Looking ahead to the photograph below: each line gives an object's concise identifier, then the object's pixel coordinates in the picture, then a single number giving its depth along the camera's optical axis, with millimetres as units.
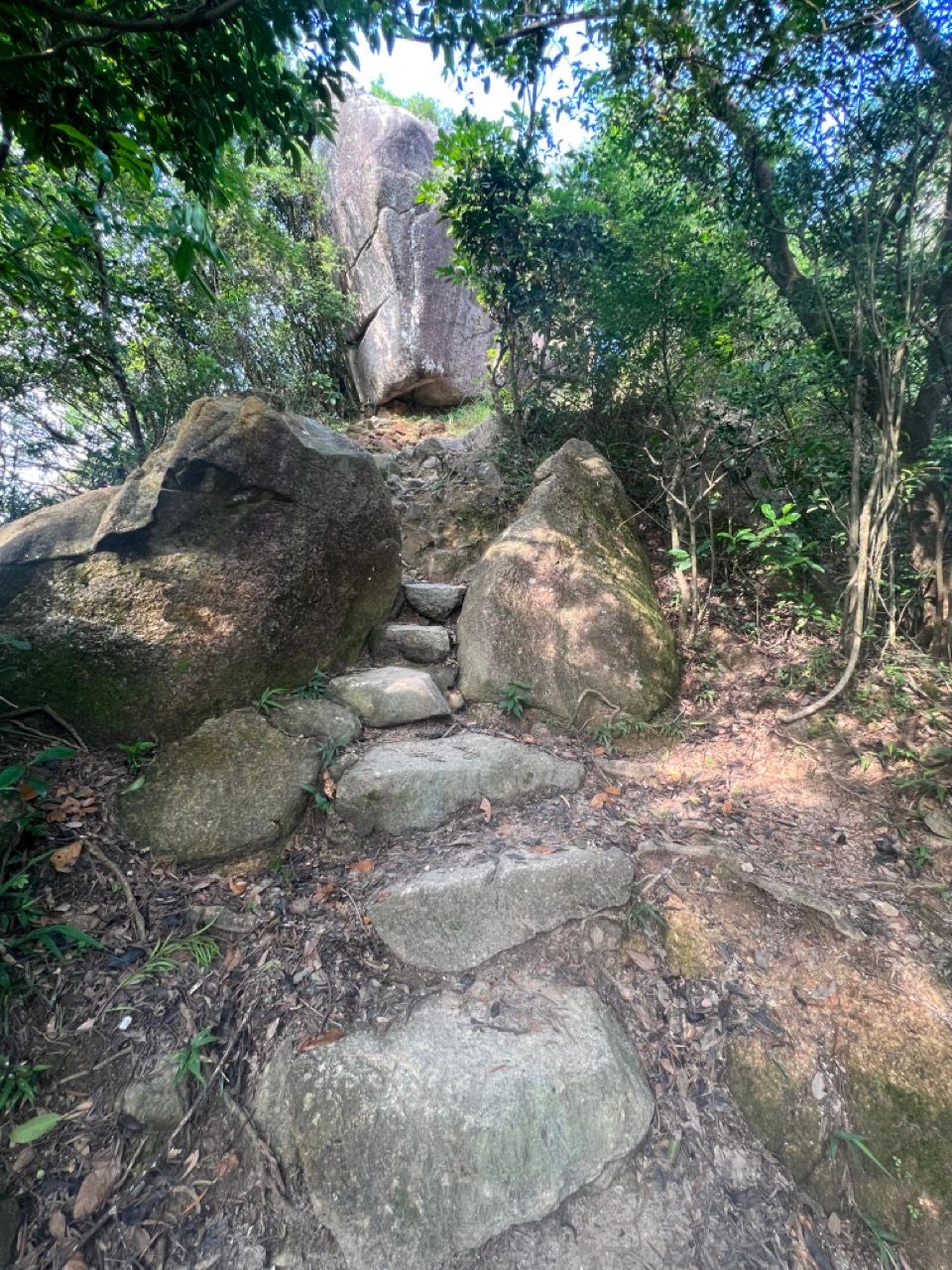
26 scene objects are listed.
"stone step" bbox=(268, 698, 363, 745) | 3211
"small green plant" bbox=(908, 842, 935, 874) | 2600
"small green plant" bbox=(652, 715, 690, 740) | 3598
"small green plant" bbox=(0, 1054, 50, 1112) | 1762
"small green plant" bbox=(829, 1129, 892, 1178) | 1826
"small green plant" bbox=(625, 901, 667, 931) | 2391
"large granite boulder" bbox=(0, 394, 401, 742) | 2906
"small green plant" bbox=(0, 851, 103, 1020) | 2041
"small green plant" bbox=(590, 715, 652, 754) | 3570
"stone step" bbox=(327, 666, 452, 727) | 3467
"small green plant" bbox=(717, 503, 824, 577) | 3174
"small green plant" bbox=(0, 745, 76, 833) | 2295
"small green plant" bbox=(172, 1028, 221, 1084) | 1880
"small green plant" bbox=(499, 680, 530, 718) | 3695
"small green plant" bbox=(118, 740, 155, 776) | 2814
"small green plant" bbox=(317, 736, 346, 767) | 3044
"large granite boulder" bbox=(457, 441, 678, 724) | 3766
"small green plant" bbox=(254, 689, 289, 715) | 3238
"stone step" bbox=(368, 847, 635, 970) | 2299
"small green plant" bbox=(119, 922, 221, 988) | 2127
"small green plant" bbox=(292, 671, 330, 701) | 3416
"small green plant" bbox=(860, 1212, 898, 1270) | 1669
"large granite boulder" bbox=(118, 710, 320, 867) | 2605
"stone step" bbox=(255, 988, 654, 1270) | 1671
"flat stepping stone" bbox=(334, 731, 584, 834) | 2875
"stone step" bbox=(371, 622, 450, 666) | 4070
